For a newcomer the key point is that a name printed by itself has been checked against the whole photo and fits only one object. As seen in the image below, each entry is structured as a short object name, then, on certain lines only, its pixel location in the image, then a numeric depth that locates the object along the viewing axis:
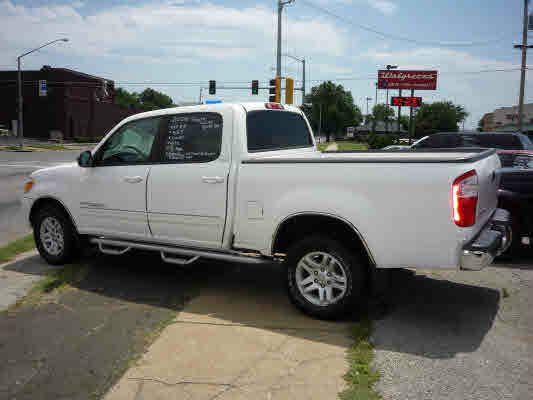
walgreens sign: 56.44
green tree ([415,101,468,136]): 115.38
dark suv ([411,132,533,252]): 6.64
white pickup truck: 4.01
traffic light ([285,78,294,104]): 29.44
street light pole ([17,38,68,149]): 36.08
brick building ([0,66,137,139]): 55.94
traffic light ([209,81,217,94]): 40.97
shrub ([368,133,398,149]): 35.66
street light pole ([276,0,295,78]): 28.48
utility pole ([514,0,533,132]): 30.08
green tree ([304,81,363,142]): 119.12
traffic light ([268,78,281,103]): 27.95
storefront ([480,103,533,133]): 82.33
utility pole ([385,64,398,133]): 64.24
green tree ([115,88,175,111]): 136.00
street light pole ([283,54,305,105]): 48.88
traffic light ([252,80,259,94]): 38.12
